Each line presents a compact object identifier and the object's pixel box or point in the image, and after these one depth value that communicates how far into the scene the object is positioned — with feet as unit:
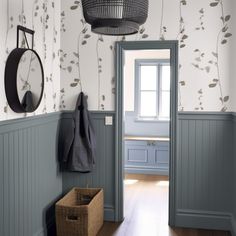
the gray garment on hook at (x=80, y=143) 12.34
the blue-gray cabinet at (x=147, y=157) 19.79
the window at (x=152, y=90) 21.18
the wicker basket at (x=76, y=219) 11.01
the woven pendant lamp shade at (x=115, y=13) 6.16
